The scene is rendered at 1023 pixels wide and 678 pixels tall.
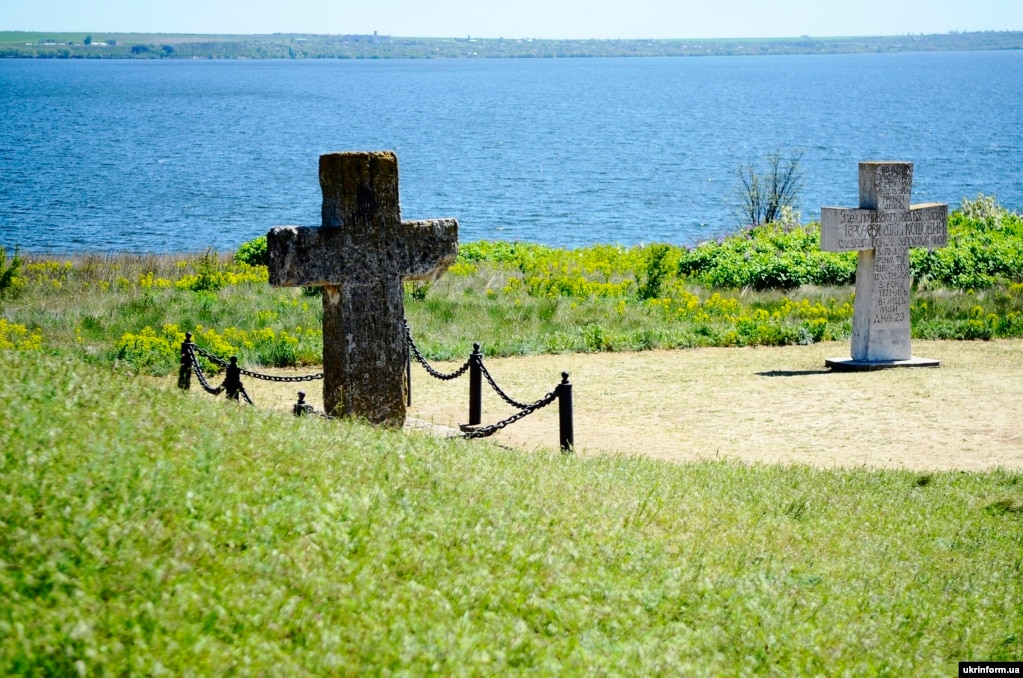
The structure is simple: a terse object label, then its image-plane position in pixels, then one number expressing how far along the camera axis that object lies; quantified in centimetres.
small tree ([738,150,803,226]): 3525
